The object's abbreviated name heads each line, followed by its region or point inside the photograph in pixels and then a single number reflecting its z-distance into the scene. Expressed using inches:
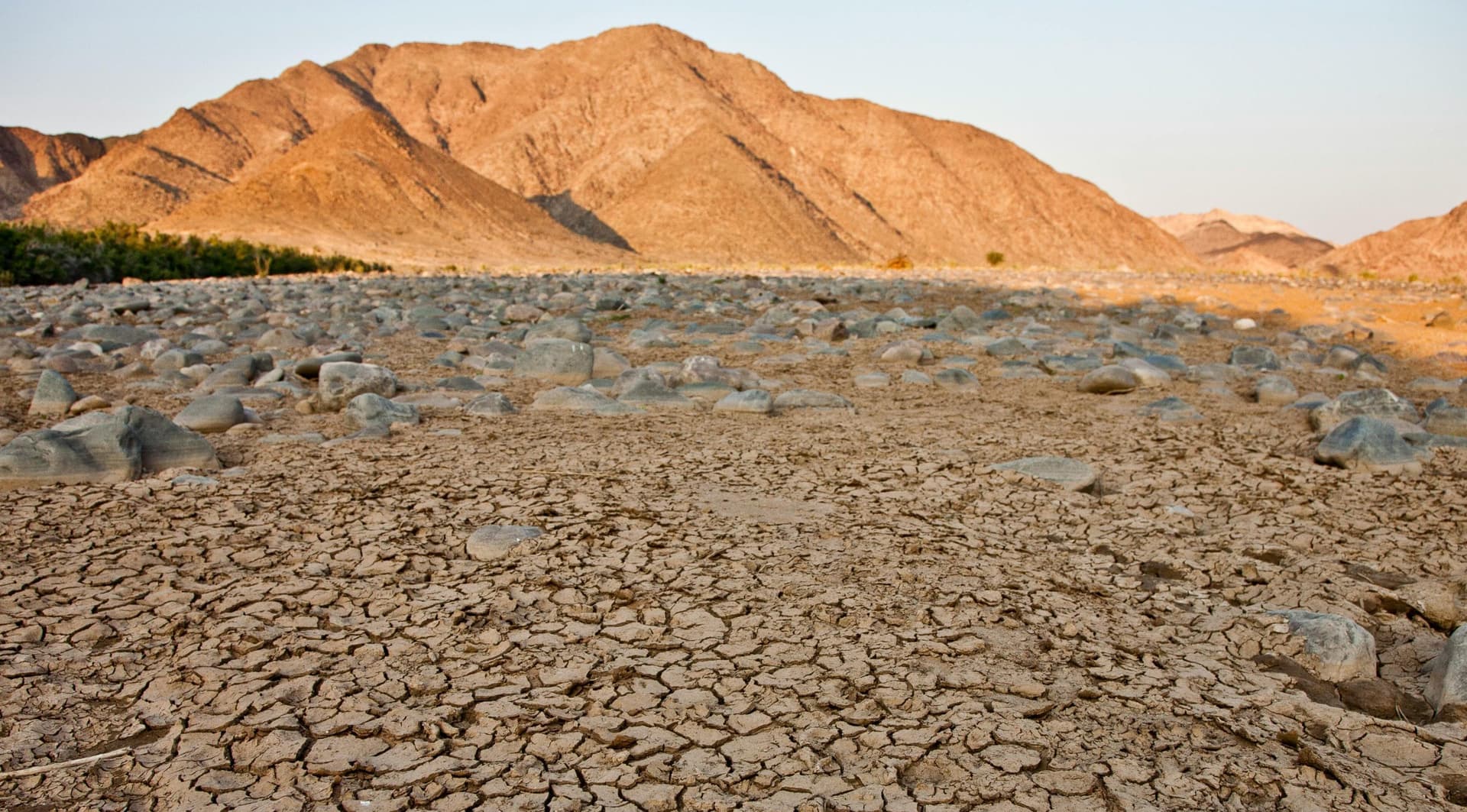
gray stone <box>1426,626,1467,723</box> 55.7
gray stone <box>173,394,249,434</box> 120.6
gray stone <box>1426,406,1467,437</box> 124.0
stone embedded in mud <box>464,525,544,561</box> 78.9
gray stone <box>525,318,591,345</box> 219.9
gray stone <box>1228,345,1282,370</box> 192.7
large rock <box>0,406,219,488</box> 92.4
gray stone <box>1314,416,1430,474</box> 107.0
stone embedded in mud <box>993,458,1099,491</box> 100.9
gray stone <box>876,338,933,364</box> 191.8
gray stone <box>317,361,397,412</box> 137.5
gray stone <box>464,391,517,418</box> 135.0
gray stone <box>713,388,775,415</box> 138.8
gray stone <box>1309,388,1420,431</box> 127.3
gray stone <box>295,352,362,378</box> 160.4
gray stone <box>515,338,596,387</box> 169.0
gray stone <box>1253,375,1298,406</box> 148.9
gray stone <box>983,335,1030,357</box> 197.8
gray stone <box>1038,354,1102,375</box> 177.3
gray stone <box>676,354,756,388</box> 157.3
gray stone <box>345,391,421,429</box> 124.8
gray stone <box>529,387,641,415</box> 137.6
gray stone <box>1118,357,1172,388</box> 163.9
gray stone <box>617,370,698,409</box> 142.7
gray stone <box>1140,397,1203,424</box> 136.3
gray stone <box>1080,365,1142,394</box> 160.1
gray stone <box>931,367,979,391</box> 164.7
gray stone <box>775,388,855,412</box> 142.3
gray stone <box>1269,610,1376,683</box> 61.2
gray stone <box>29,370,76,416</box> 132.1
